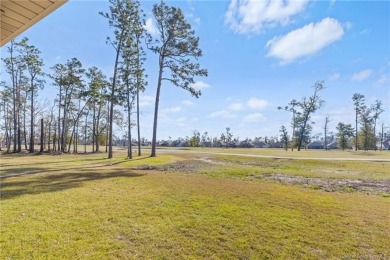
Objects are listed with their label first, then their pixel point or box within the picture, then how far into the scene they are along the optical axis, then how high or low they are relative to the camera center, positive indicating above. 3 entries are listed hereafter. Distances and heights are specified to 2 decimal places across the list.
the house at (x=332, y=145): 101.10 -2.88
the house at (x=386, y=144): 93.45 -2.23
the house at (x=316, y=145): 99.23 -2.81
